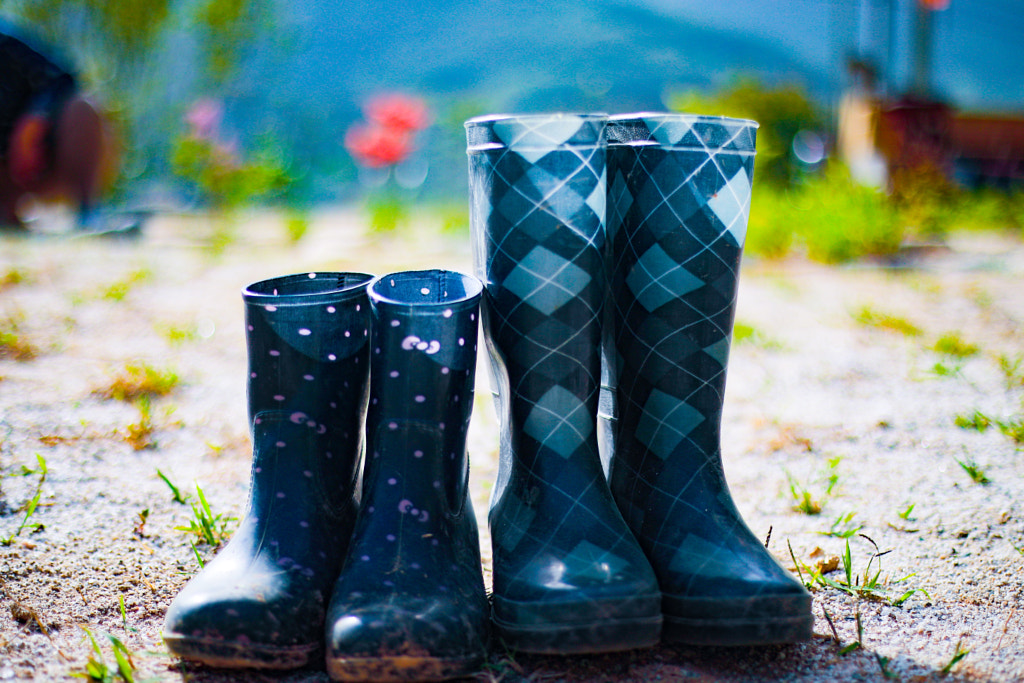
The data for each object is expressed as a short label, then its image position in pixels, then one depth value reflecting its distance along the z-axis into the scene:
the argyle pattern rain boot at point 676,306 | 0.88
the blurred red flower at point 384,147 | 5.44
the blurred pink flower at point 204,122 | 4.51
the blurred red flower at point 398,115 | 5.39
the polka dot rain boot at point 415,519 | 0.69
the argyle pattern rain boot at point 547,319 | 0.84
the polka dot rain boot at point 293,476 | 0.72
